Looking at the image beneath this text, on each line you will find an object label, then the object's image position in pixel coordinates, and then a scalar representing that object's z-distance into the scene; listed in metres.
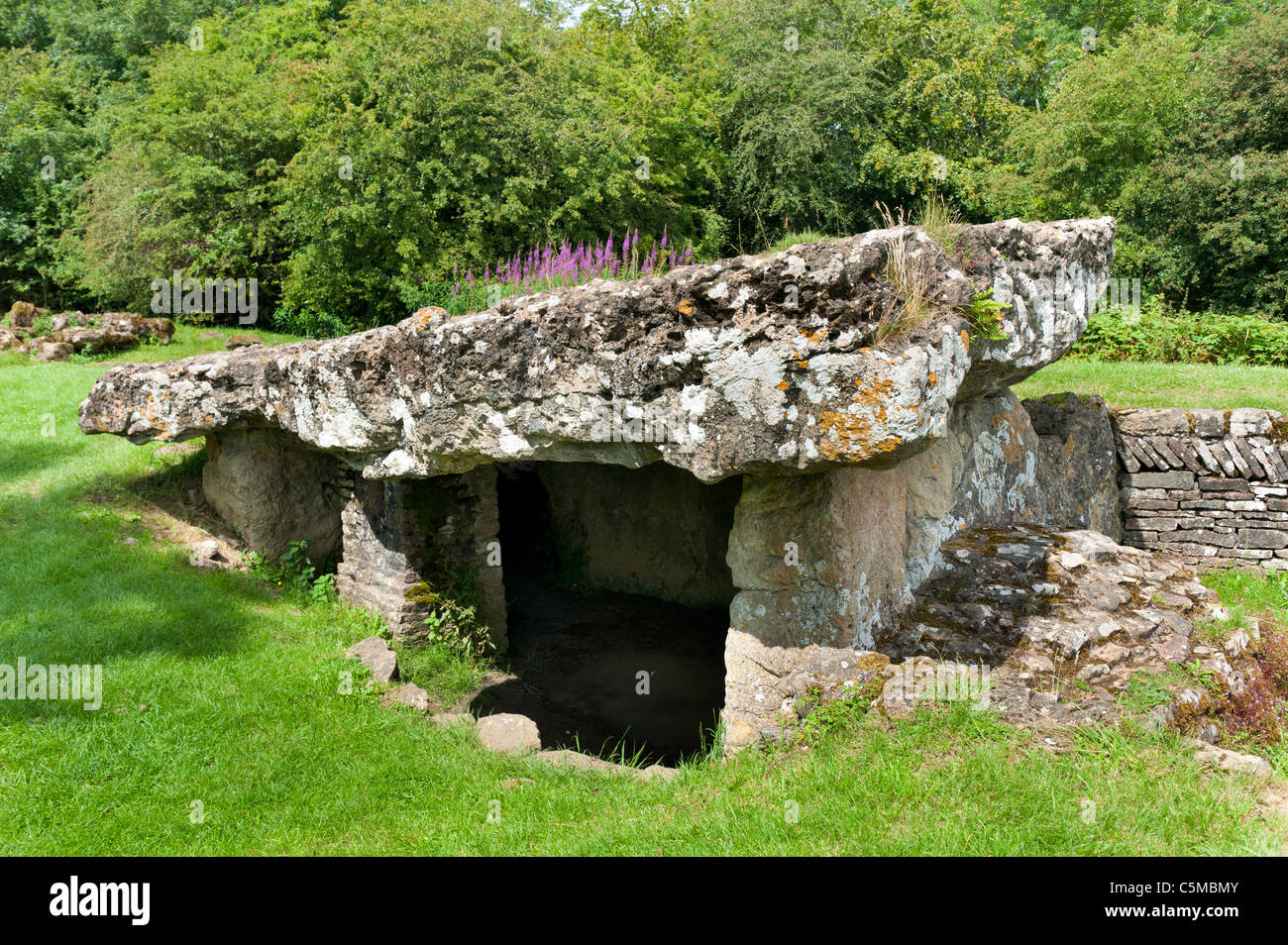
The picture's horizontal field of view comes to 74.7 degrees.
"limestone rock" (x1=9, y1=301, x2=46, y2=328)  16.66
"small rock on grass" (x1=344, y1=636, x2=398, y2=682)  6.61
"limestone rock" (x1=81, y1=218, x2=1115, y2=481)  4.17
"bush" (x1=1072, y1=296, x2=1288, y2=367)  11.16
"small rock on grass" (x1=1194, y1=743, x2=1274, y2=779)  3.86
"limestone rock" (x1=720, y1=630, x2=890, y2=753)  4.84
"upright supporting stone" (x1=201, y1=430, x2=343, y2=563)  8.12
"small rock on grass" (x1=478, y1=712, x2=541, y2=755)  5.68
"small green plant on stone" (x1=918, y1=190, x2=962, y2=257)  5.08
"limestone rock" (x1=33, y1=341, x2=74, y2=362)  14.45
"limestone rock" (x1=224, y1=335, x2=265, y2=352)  14.94
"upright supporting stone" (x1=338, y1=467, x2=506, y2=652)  7.49
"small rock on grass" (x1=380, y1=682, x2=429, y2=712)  6.33
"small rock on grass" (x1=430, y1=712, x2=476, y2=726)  6.09
